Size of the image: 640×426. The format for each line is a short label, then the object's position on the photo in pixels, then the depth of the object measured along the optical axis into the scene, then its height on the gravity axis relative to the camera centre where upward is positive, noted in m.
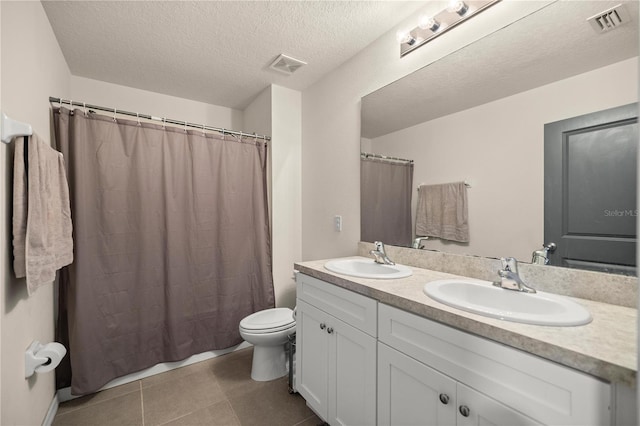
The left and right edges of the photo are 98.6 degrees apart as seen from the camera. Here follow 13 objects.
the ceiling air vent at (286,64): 1.99 +1.10
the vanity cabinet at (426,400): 0.78 -0.61
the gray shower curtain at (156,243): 1.76 -0.24
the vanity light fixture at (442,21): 1.31 +0.97
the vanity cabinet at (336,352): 1.17 -0.69
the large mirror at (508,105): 0.99 +0.45
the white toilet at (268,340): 1.86 -0.88
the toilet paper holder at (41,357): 1.23 -0.67
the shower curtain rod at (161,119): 1.67 +0.68
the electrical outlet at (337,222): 2.13 -0.10
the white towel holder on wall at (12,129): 1.05 +0.33
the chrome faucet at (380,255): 1.65 -0.27
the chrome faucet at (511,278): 1.06 -0.27
